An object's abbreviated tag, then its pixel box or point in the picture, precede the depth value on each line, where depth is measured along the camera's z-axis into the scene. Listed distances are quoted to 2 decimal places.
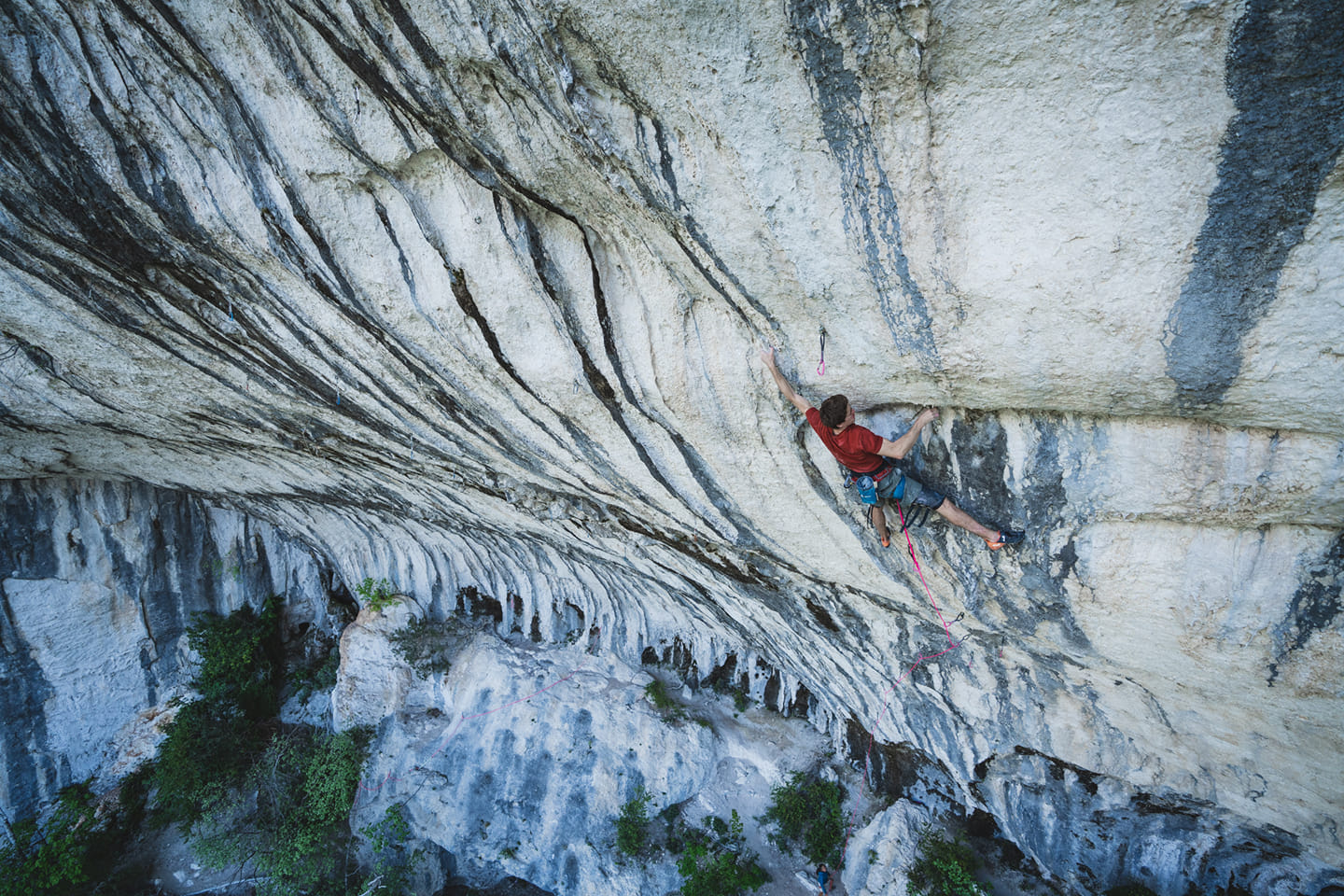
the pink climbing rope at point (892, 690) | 3.18
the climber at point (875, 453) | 2.48
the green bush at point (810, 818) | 5.90
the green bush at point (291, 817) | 6.75
